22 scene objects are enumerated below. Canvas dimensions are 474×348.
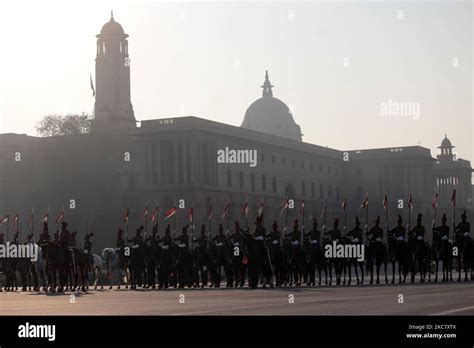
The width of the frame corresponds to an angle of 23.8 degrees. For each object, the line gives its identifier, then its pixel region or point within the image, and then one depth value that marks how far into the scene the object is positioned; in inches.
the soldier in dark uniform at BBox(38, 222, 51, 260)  1422.2
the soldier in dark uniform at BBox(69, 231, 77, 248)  1467.8
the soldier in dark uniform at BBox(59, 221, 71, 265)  1428.4
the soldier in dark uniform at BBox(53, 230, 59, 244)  1438.0
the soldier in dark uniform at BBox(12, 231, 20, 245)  1685.0
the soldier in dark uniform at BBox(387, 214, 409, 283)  1455.5
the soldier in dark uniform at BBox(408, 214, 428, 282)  1465.3
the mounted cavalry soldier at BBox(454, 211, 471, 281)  1501.0
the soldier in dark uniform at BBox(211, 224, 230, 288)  1506.6
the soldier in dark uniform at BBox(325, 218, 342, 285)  1454.2
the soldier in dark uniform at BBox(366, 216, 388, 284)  1446.9
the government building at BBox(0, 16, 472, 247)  3747.5
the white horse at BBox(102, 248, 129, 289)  1705.2
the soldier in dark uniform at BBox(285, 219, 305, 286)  1462.8
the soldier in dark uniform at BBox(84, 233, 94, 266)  1535.4
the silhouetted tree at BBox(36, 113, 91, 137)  4048.5
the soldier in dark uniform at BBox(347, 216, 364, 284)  1438.2
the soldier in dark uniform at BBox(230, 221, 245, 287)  1467.8
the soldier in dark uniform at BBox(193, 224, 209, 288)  1549.0
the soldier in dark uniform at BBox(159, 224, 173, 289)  1565.0
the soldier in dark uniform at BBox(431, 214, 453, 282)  1491.1
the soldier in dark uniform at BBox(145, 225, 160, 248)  1581.0
